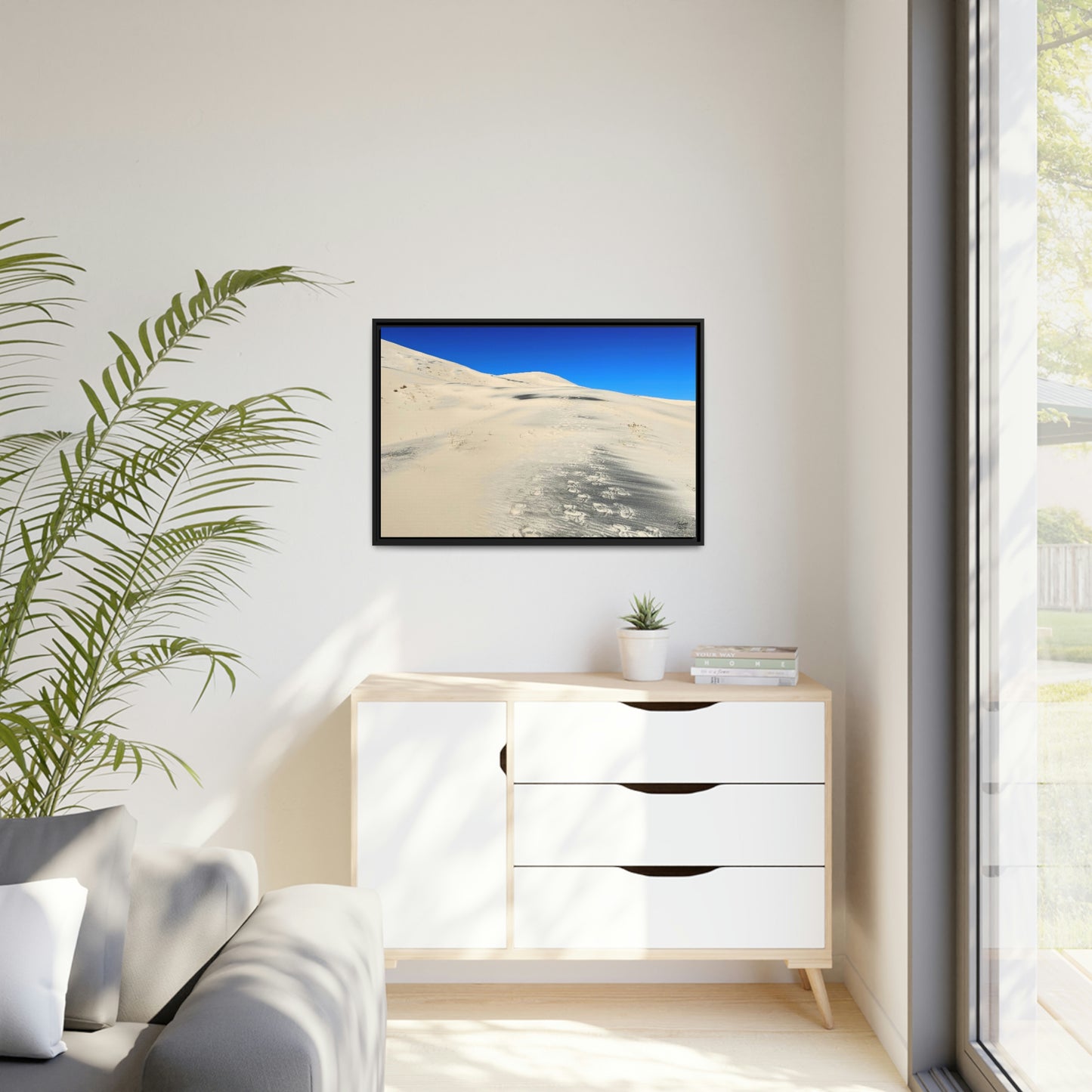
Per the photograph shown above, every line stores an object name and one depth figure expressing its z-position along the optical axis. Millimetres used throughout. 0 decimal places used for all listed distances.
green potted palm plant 2615
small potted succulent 2475
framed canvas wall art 2695
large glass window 1624
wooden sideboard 2332
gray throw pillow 1566
